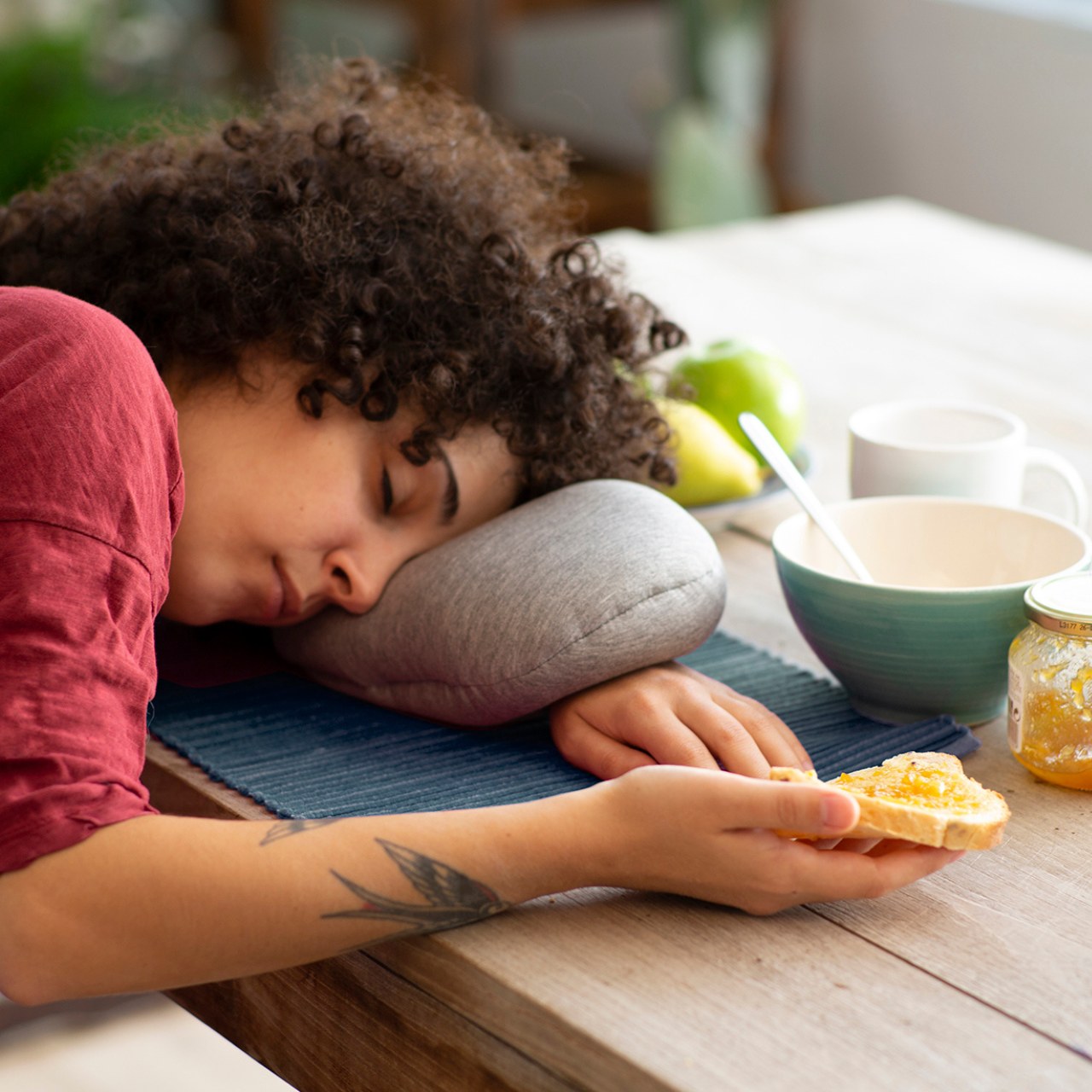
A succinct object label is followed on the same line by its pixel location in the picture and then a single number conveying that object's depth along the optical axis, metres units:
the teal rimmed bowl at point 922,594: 1.32
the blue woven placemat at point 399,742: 1.31
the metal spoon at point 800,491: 1.38
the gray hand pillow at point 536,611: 1.35
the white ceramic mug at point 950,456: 1.47
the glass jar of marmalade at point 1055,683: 1.27
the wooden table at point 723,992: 1.13
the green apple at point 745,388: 1.63
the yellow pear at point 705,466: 1.59
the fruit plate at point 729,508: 1.59
